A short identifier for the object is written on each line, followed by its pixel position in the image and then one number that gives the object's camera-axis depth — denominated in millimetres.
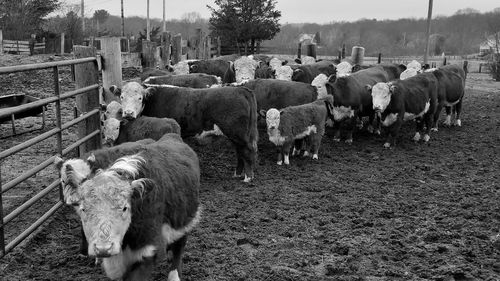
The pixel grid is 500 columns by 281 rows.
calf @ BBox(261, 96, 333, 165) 8031
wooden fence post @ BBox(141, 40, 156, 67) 13188
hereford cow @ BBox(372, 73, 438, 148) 9609
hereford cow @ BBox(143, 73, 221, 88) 9219
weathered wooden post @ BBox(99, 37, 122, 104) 6637
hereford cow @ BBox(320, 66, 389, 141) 9914
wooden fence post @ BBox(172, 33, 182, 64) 15539
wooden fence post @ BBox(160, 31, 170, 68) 14547
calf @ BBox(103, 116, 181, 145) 6254
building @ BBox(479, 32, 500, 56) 56316
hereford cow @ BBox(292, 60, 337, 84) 12055
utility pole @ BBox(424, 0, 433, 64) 23734
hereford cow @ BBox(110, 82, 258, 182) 7016
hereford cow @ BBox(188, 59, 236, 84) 12705
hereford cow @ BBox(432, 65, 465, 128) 11141
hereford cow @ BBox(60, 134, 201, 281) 2627
